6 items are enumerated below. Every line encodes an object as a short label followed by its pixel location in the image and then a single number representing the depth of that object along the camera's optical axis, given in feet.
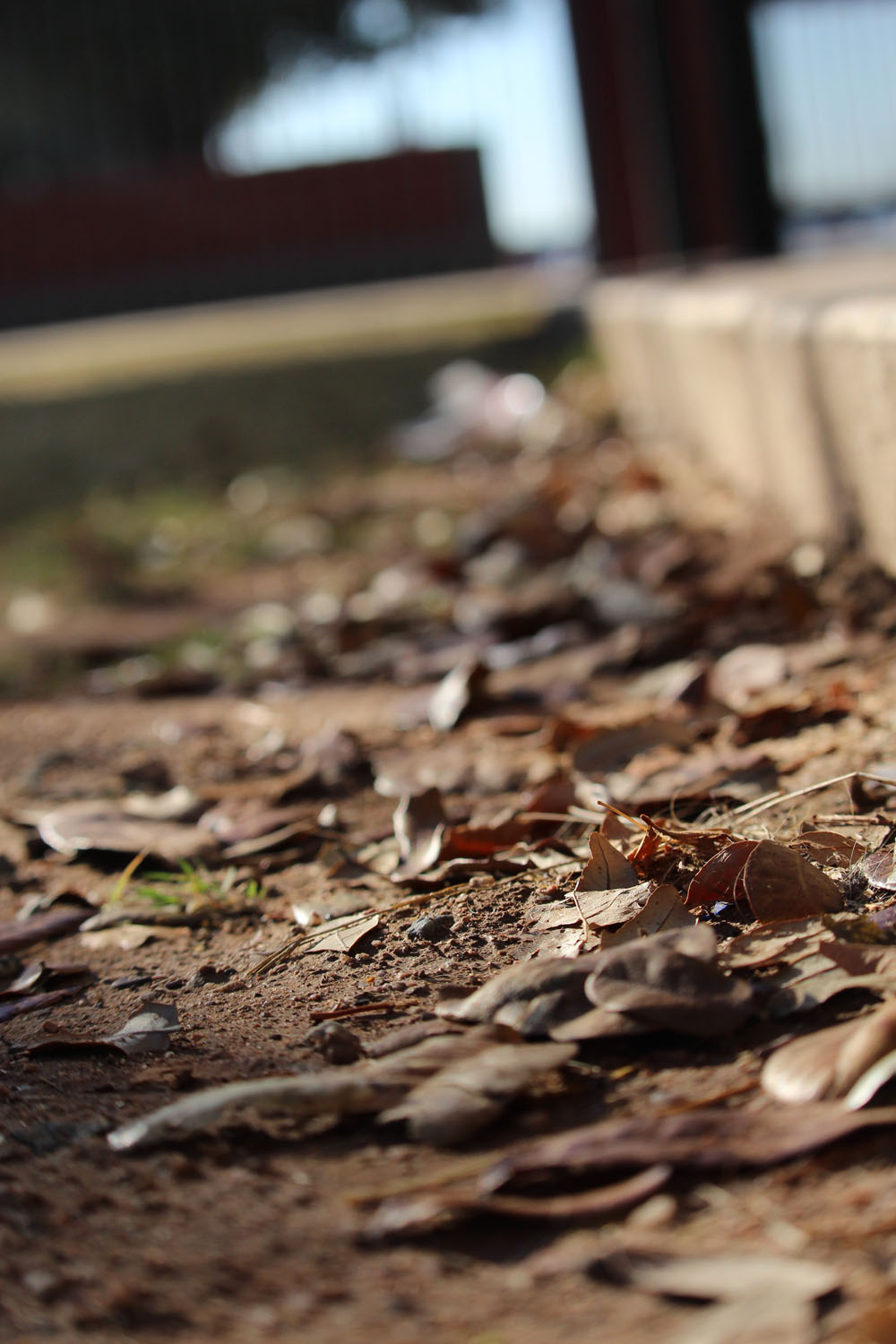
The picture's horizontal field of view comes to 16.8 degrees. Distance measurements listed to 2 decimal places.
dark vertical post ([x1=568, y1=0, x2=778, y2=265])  11.28
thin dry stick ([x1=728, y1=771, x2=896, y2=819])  2.41
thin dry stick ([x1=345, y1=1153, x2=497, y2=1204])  1.95
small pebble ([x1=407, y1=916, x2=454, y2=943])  2.30
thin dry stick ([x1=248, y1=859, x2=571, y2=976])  2.33
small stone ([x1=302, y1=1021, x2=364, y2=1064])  2.10
